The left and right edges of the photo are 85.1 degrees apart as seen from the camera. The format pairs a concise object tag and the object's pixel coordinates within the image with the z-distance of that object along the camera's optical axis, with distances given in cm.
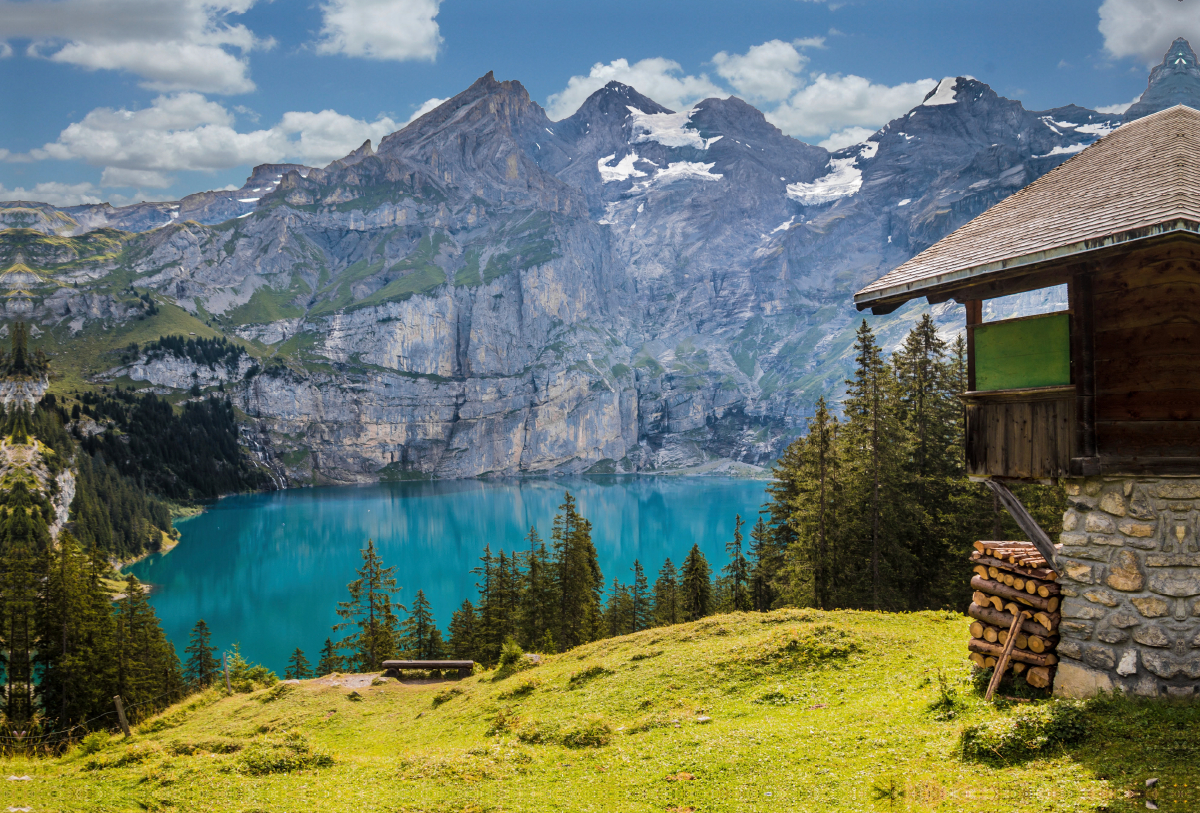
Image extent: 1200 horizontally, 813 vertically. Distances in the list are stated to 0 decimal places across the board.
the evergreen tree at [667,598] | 5750
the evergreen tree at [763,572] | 4809
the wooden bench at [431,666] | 2780
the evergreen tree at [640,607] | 6069
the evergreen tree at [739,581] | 5356
